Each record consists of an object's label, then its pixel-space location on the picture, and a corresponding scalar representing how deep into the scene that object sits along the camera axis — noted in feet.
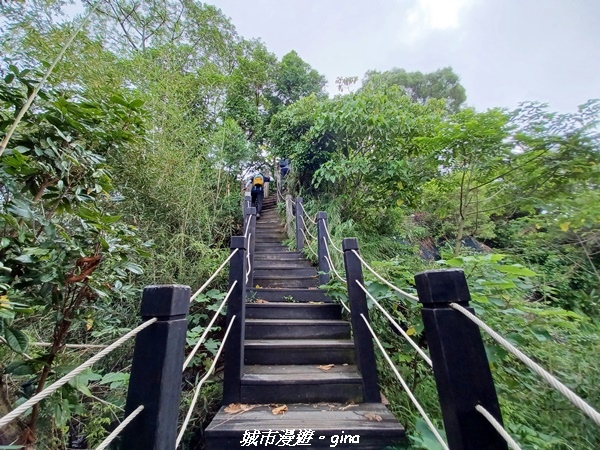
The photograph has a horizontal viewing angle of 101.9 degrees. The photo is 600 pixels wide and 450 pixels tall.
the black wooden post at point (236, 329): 5.41
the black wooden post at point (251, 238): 9.52
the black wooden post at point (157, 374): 2.29
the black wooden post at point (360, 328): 5.34
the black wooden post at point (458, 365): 2.16
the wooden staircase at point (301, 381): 4.44
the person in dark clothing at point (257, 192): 20.35
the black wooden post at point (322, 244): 9.27
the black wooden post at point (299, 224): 13.11
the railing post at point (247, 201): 15.34
